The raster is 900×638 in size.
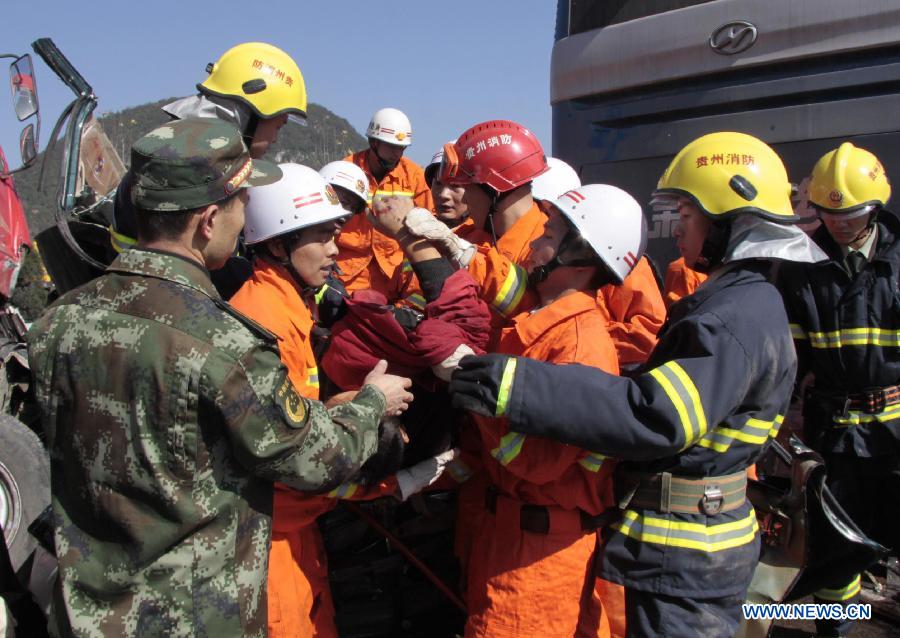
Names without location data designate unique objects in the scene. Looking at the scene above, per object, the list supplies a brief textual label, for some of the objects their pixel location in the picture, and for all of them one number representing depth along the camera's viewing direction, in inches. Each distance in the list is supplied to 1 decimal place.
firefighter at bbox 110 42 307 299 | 141.6
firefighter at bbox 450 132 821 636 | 79.9
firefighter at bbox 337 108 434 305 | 245.8
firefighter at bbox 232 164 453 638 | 95.0
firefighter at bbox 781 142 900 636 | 140.7
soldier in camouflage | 67.7
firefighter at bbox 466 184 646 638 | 90.6
